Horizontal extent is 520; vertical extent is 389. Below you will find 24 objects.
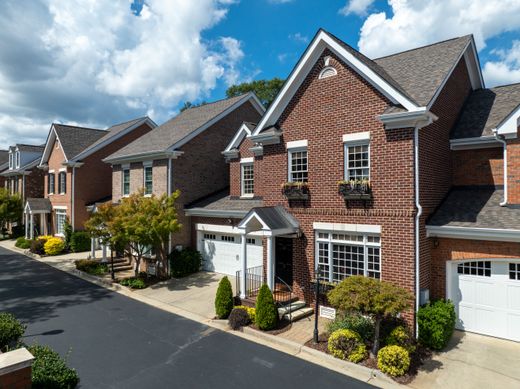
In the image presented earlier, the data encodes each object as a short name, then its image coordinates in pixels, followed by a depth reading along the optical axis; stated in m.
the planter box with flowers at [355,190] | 11.41
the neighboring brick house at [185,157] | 20.00
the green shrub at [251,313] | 12.15
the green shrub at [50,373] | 6.32
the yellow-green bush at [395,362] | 8.69
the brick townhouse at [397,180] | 10.69
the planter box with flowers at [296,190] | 13.08
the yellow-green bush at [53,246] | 26.73
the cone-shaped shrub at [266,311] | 11.50
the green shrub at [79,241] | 27.59
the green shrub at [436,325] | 9.90
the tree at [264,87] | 46.28
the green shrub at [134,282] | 17.33
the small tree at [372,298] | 8.85
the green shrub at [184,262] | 18.83
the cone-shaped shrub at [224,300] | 12.90
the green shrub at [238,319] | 12.05
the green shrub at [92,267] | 20.29
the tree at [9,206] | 34.88
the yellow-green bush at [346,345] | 9.51
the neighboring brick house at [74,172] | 28.83
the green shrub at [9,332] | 7.88
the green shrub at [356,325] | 10.43
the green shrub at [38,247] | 26.94
